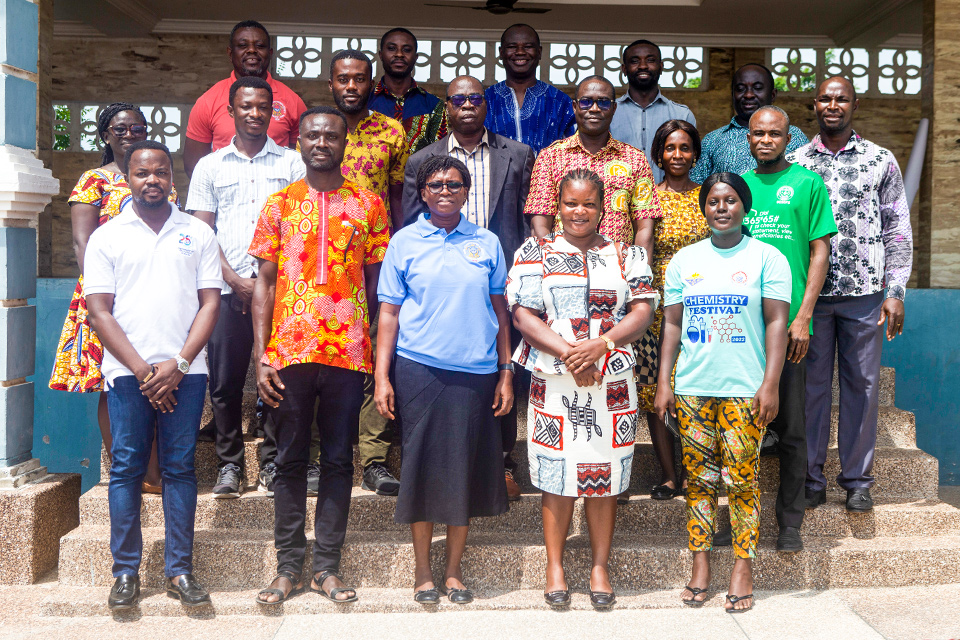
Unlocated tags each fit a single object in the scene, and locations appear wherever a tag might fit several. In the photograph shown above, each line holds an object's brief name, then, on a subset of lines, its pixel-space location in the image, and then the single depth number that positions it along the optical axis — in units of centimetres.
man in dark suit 409
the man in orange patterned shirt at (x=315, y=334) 352
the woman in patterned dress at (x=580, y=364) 348
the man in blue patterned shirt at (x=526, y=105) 476
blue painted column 426
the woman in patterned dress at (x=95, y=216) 384
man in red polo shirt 463
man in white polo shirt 351
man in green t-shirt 381
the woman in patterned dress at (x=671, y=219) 410
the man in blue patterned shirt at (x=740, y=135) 462
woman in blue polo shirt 350
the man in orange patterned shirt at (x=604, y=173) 400
